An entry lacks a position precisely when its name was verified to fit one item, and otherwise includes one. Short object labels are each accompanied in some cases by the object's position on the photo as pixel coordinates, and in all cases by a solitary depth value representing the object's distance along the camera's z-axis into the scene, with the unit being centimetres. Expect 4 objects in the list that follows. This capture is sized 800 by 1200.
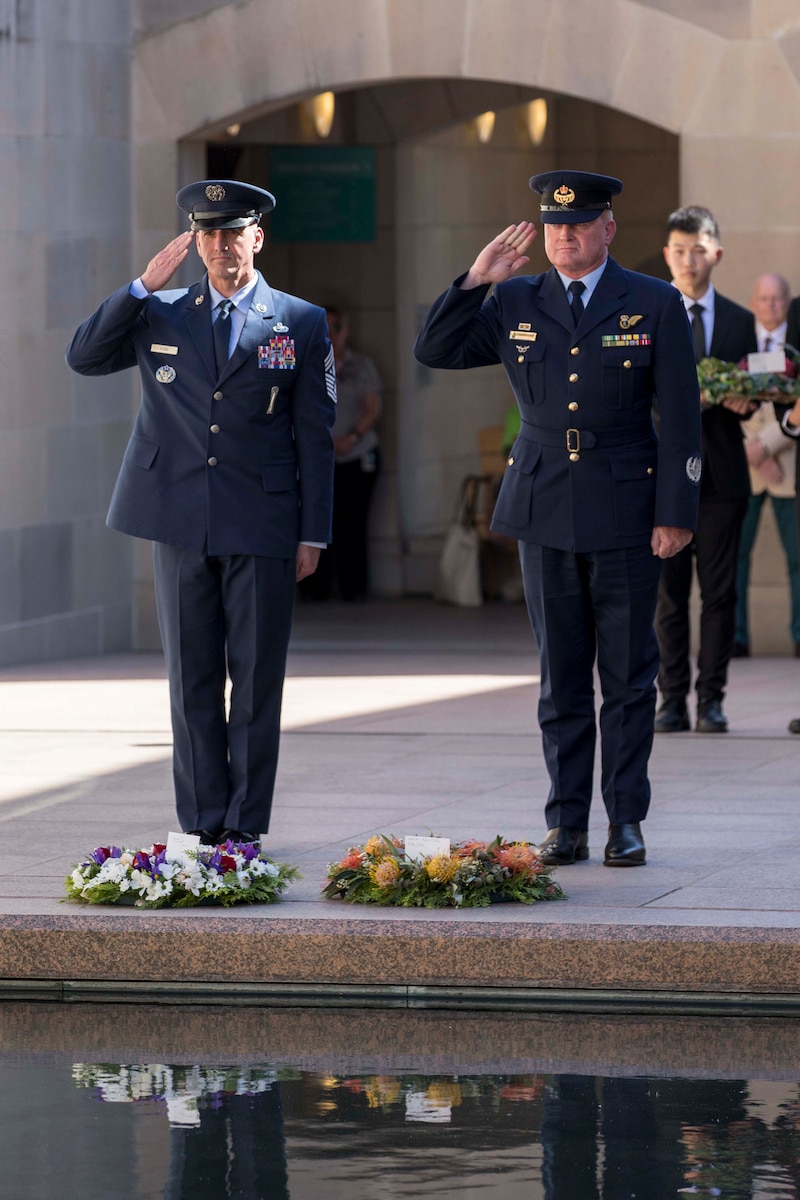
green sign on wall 3045
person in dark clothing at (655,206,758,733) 1769
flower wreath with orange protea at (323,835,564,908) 1125
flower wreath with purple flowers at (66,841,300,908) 1132
